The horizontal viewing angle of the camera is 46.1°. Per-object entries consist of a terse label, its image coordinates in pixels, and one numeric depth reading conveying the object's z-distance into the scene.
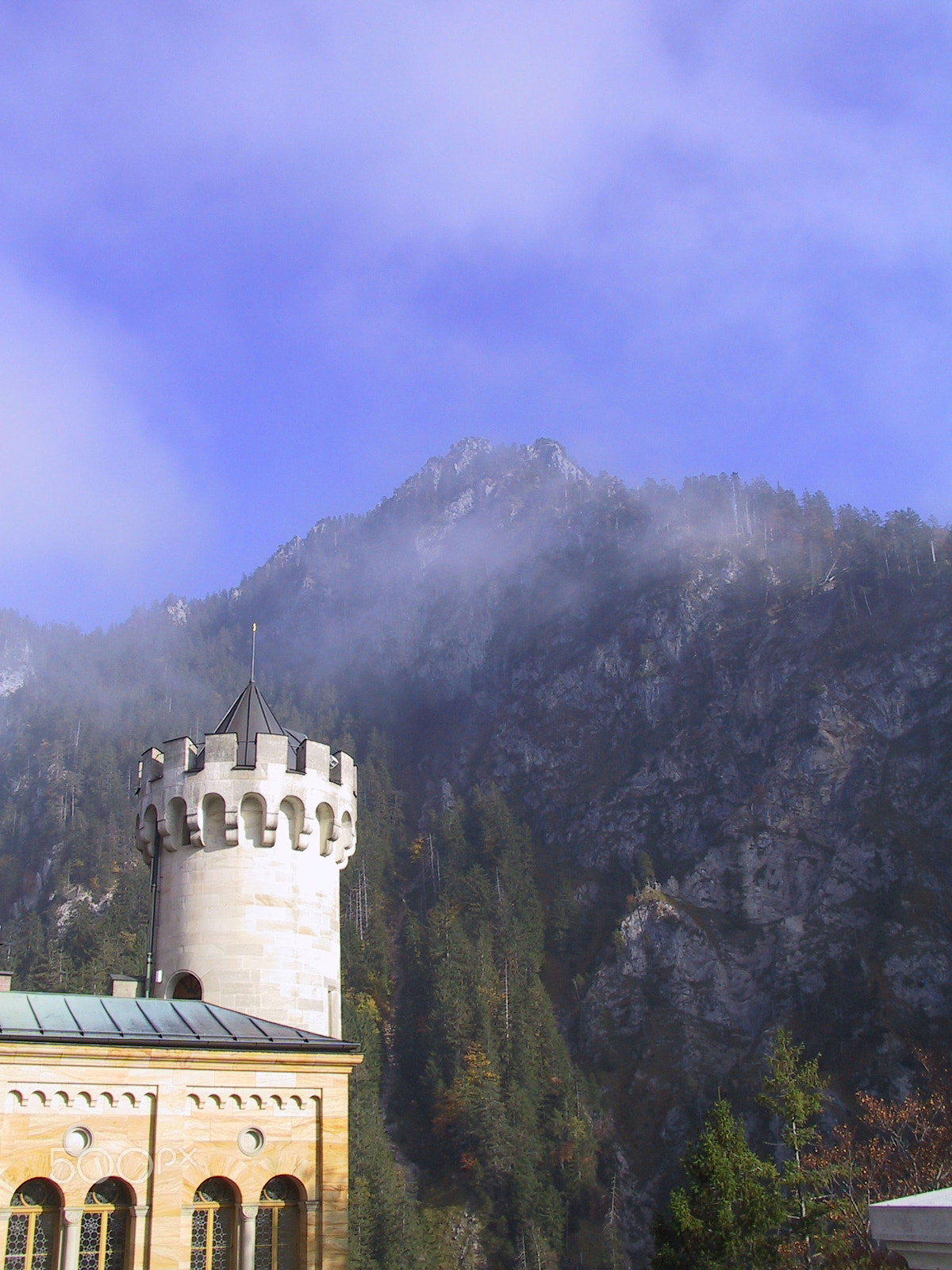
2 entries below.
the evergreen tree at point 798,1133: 33.69
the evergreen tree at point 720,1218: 29.61
